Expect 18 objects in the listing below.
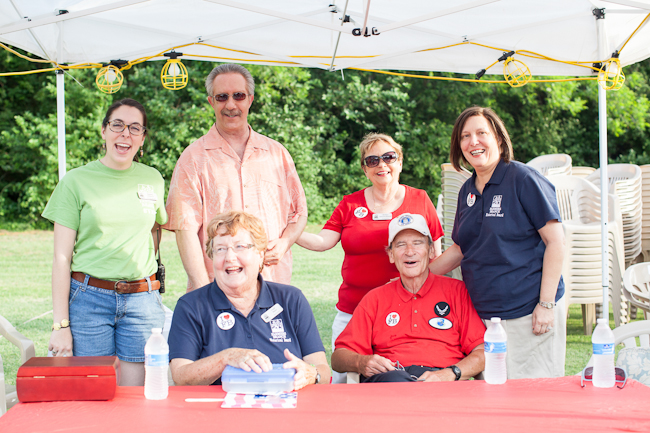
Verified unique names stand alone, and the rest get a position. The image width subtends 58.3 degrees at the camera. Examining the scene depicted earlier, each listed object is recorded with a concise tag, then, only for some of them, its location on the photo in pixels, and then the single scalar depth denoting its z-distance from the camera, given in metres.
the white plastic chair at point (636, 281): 4.16
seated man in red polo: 2.57
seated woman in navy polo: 2.20
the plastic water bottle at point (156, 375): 1.89
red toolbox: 1.84
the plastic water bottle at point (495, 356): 2.08
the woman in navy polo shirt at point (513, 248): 2.63
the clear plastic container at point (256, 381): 1.94
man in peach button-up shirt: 2.80
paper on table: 1.84
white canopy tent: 3.77
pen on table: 1.88
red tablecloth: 1.67
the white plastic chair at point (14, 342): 2.62
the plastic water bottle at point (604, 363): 2.01
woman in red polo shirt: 3.15
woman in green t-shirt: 2.60
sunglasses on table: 2.00
